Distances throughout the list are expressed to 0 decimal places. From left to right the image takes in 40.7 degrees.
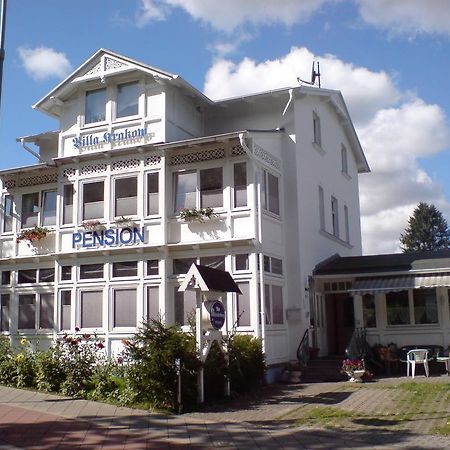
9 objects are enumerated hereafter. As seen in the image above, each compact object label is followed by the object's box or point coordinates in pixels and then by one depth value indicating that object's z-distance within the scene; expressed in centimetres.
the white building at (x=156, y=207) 1820
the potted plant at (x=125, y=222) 1909
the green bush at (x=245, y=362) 1445
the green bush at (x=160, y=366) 1241
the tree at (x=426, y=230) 6700
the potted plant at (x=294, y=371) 1770
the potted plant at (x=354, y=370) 1708
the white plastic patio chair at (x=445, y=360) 1759
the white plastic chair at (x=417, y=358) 1761
